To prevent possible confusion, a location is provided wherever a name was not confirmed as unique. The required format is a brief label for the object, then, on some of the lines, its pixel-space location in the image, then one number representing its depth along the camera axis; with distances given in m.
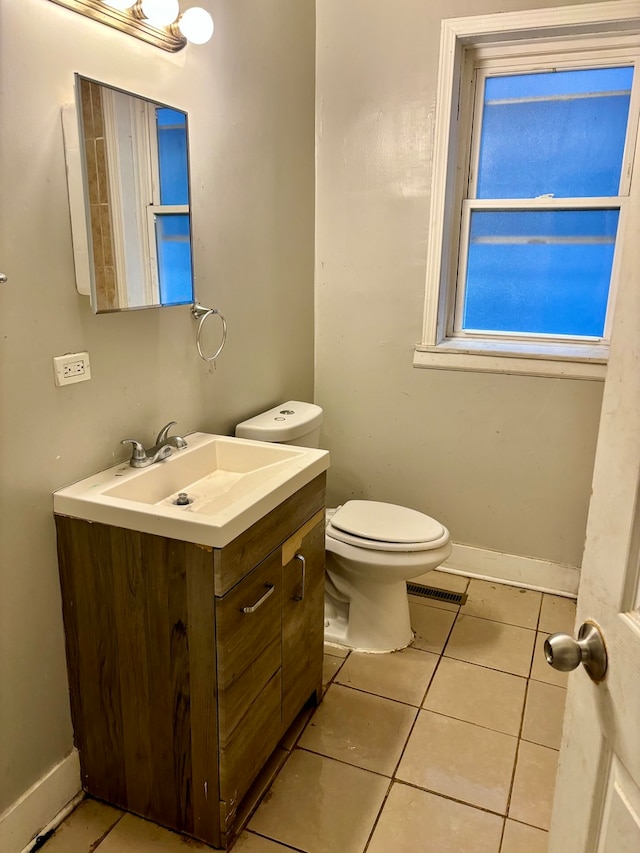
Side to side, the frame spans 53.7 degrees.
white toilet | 2.15
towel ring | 1.94
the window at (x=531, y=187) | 2.36
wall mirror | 1.43
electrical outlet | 1.46
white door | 0.69
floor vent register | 2.63
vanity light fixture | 1.45
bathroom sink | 1.38
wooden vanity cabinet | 1.41
